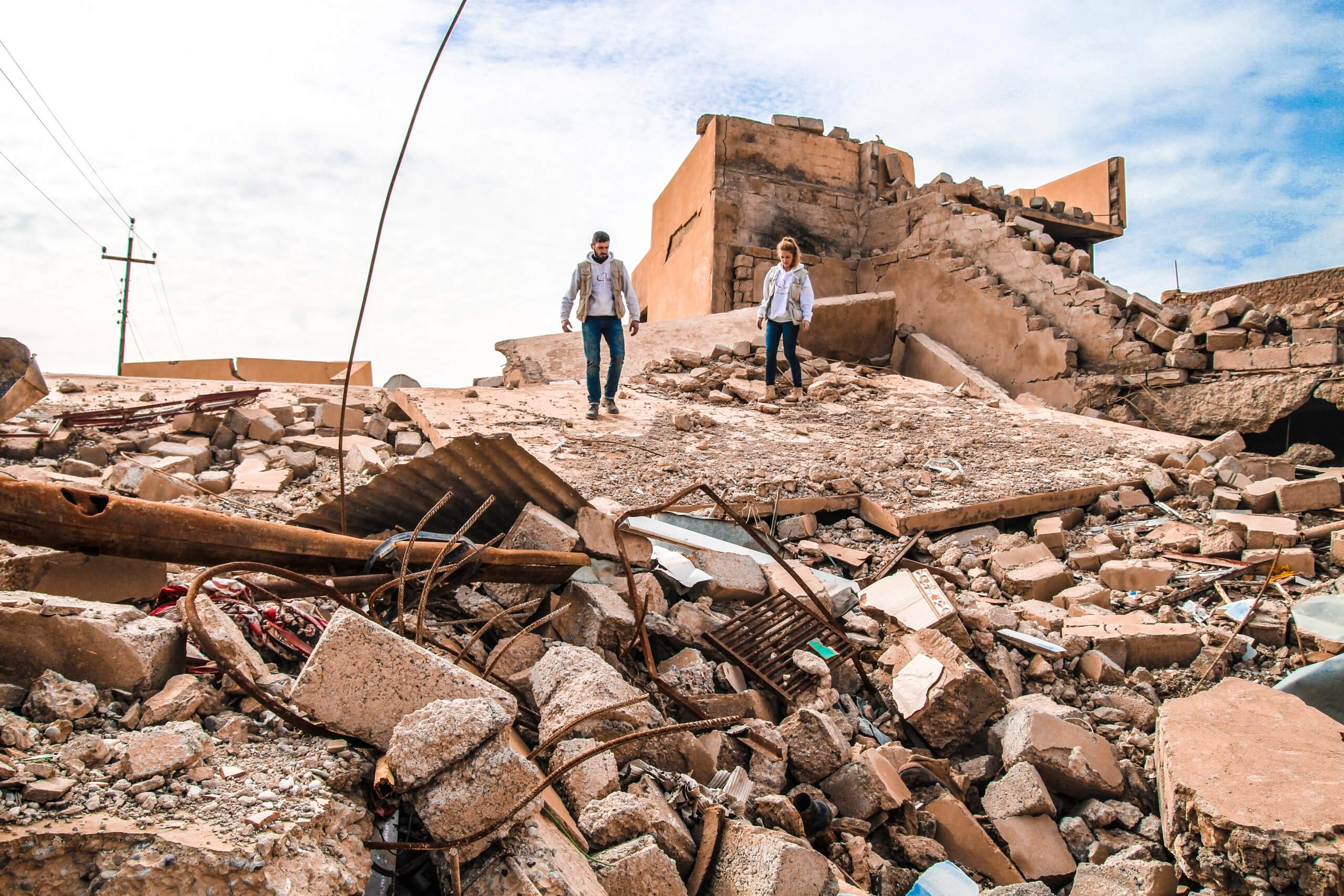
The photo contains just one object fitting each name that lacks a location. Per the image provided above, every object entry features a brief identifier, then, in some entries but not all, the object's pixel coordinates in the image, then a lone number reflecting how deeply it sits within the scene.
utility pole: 19.09
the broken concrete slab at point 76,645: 1.71
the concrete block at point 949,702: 3.13
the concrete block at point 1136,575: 4.43
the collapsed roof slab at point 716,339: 8.80
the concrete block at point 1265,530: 4.55
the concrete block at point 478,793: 1.59
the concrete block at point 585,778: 1.96
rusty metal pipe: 1.69
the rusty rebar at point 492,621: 2.30
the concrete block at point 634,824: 1.85
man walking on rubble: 6.64
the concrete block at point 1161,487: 5.54
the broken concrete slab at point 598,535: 3.20
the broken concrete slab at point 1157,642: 3.71
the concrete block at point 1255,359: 7.65
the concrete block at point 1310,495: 4.96
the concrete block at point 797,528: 5.11
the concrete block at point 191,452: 5.33
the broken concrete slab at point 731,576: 3.71
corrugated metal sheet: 2.92
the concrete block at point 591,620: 2.71
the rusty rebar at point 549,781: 1.53
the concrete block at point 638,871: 1.73
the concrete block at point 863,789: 2.51
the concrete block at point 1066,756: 2.88
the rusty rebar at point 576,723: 1.83
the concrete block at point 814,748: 2.58
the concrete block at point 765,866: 1.81
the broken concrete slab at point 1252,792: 2.26
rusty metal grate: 3.16
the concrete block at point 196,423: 5.77
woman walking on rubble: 7.74
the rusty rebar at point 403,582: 2.12
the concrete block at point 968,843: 2.57
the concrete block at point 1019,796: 2.77
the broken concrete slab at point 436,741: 1.61
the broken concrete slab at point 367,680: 1.75
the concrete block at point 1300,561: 4.30
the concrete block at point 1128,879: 2.44
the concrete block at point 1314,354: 7.33
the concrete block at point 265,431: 5.82
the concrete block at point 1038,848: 2.63
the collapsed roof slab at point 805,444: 5.53
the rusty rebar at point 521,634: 2.37
